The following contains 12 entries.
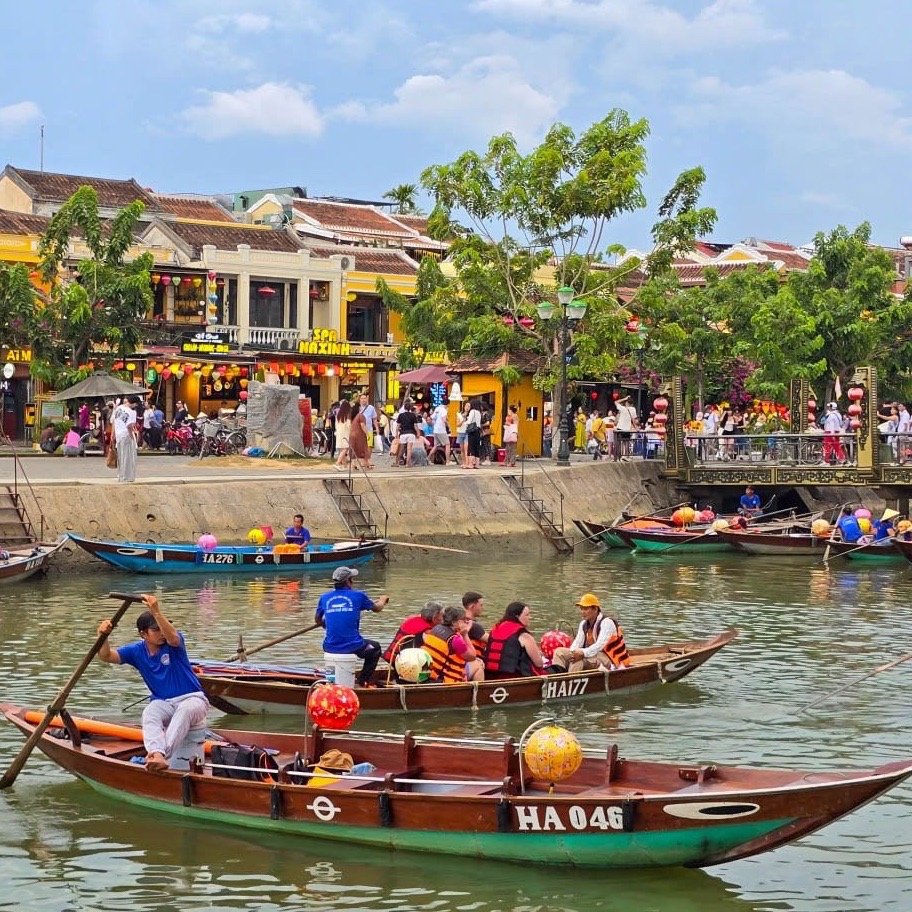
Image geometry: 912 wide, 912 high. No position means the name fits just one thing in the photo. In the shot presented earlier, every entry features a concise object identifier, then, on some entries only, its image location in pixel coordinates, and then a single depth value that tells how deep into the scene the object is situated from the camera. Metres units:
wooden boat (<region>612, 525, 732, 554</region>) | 32.81
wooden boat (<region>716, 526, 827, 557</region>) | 32.34
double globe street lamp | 34.75
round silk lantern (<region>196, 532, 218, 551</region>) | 27.03
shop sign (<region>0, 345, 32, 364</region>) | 43.72
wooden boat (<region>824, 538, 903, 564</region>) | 31.48
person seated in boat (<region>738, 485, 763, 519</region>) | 36.38
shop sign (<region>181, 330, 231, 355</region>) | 46.88
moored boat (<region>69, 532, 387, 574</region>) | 26.48
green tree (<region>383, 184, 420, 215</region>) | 61.46
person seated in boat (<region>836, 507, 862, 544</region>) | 32.00
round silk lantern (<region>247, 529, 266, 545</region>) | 28.67
